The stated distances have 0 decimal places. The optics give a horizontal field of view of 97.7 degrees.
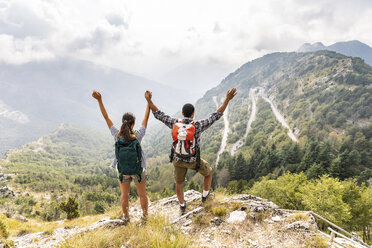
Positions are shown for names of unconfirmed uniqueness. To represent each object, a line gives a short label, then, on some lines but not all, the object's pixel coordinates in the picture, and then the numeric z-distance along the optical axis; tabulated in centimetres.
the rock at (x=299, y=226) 443
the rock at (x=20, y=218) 1279
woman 417
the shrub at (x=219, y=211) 546
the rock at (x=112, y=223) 468
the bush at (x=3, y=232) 563
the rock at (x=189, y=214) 497
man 456
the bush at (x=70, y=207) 1319
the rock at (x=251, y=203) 565
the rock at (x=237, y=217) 514
